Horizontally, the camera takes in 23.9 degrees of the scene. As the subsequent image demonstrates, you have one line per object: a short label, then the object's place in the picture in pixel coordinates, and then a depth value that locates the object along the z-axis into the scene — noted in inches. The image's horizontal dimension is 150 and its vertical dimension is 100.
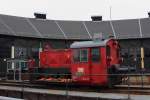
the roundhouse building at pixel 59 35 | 1876.2
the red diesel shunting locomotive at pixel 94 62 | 810.8
